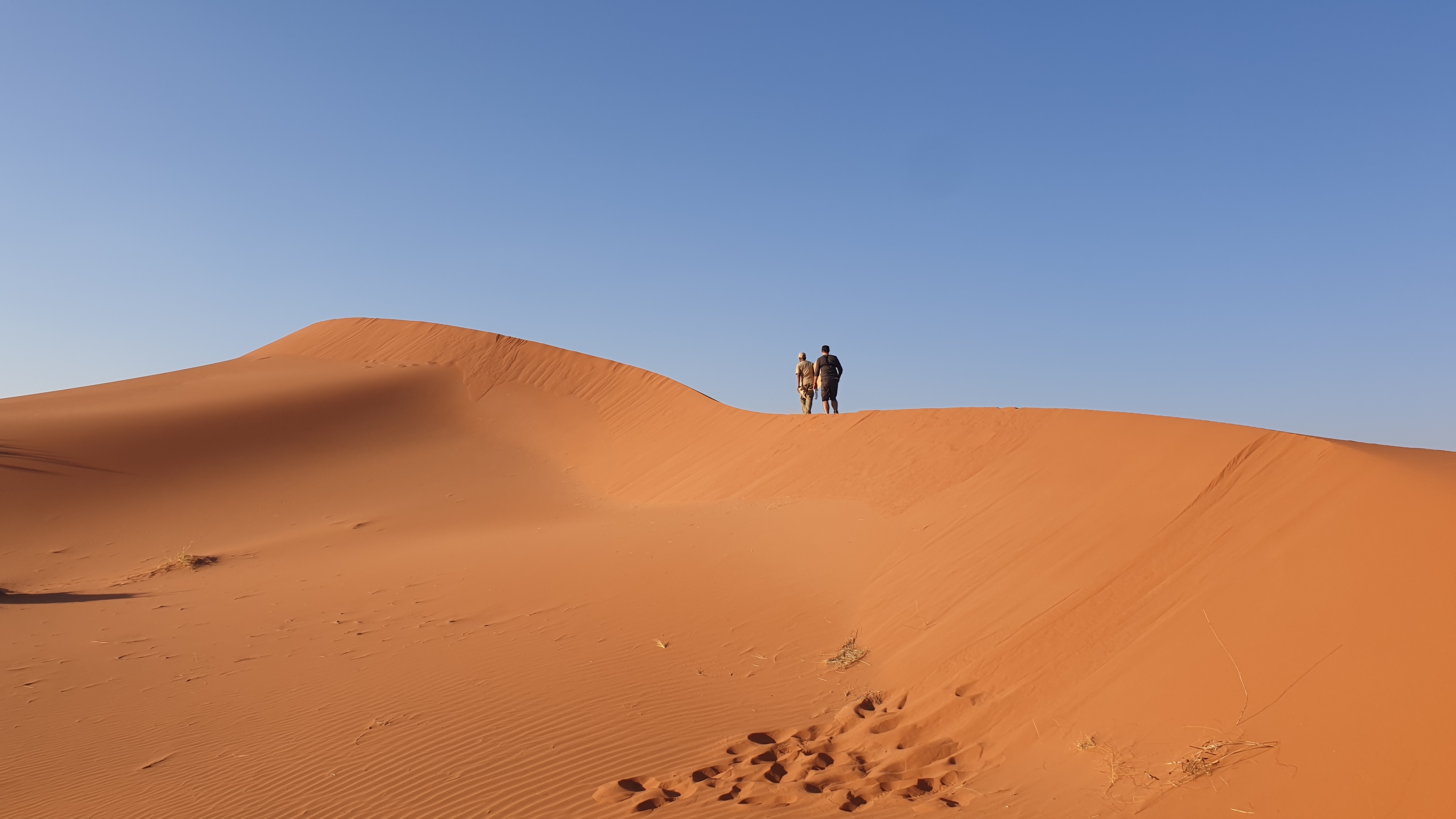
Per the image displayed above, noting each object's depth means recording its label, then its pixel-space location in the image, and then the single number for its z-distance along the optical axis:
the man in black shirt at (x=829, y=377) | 17.42
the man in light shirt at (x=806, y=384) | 18.31
